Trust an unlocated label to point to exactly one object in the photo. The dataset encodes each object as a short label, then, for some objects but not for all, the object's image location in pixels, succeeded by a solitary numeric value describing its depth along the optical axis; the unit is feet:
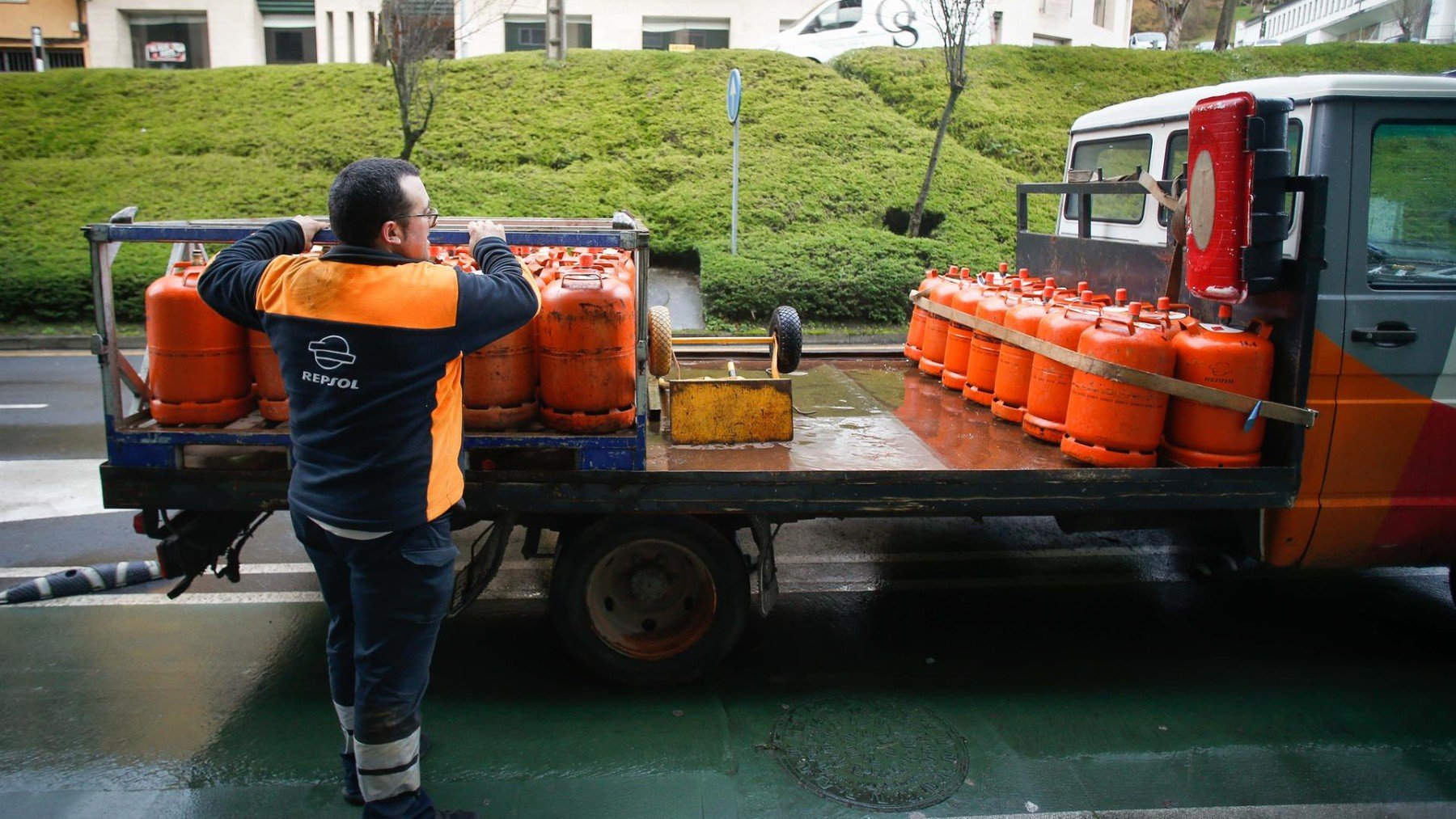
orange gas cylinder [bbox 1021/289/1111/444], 14.26
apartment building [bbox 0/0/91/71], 93.56
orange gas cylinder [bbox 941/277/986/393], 17.61
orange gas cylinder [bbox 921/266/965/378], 18.79
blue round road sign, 38.65
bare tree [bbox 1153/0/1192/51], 85.87
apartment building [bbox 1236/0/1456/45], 96.53
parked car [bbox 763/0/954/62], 72.43
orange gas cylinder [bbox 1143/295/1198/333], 13.64
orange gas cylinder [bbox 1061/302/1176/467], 13.15
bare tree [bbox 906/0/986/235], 46.83
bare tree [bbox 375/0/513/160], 48.26
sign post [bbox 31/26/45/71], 88.17
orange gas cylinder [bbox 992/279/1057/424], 15.28
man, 9.07
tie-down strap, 12.93
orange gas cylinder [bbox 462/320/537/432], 12.57
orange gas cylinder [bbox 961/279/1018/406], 16.47
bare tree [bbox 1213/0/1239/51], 75.51
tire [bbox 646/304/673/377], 14.83
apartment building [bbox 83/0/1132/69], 95.86
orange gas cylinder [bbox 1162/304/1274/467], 13.07
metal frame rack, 12.13
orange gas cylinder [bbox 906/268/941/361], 19.69
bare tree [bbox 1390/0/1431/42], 90.79
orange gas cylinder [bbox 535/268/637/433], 12.49
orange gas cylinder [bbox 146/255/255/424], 12.44
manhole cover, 11.44
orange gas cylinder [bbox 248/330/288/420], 12.82
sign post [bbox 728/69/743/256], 38.63
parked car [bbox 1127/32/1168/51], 112.85
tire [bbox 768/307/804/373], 16.49
